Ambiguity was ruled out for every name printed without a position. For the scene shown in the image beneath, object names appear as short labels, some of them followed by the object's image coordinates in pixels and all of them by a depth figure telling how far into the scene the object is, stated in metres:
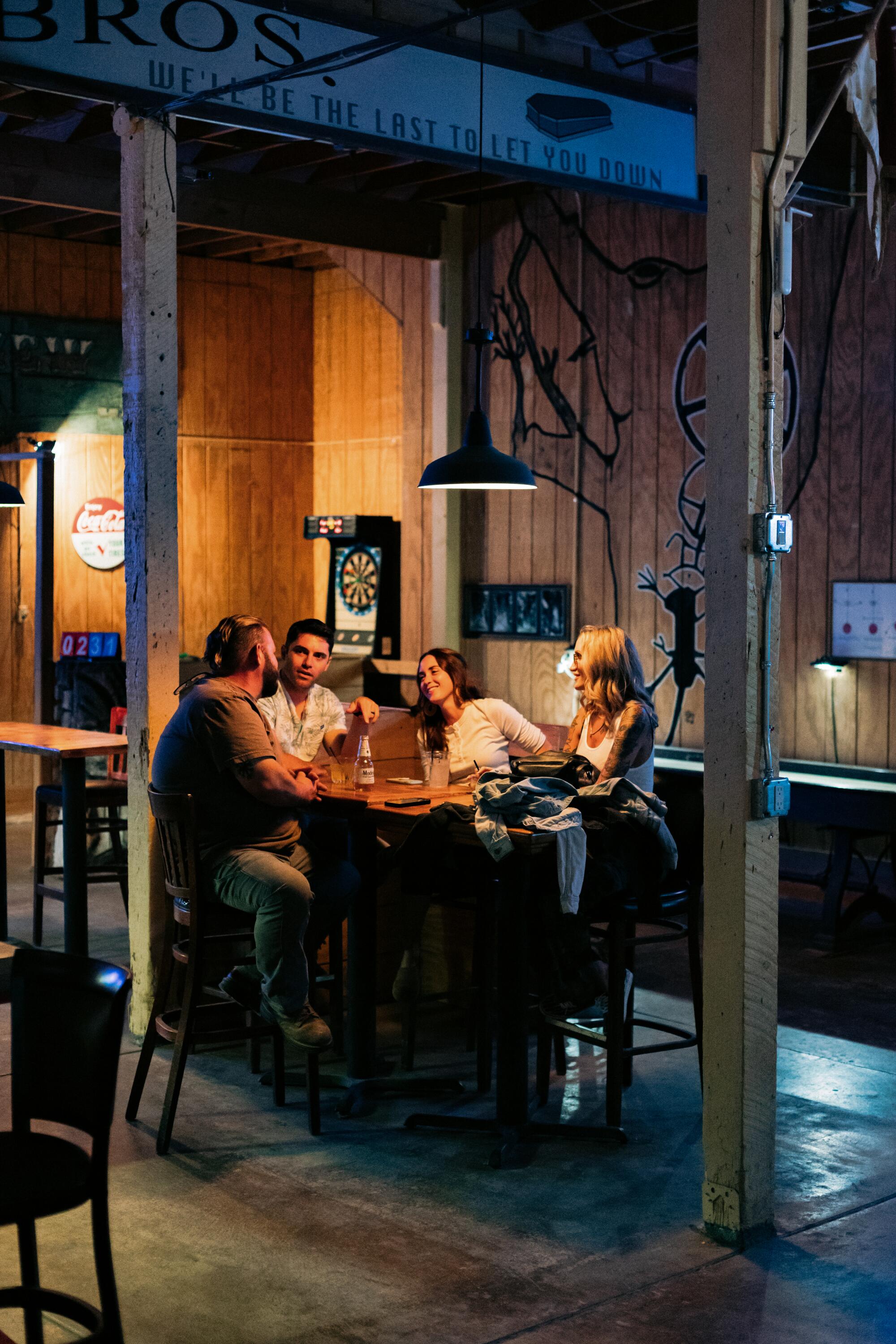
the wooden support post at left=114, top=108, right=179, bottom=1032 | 5.22
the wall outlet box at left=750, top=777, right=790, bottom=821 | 3.68
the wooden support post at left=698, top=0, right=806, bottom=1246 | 3.63
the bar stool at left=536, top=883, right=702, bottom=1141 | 4.43
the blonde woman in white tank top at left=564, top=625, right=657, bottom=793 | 5.02
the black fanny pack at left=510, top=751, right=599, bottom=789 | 4.66
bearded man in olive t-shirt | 4.44
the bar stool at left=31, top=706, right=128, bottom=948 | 6.45
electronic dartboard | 9.83
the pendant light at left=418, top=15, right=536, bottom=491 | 5.60
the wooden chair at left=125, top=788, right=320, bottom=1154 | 4.36
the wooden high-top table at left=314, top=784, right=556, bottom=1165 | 4.23
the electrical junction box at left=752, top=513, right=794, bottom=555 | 3.63
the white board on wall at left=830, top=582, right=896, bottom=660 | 7.16
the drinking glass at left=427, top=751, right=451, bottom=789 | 5.07
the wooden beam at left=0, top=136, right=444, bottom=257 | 7.93
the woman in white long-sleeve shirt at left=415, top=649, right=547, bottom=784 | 5.48
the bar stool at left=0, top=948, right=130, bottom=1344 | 2.62
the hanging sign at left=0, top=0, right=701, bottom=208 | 4.73
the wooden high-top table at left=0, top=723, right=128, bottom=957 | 5.69
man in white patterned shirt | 5.57
